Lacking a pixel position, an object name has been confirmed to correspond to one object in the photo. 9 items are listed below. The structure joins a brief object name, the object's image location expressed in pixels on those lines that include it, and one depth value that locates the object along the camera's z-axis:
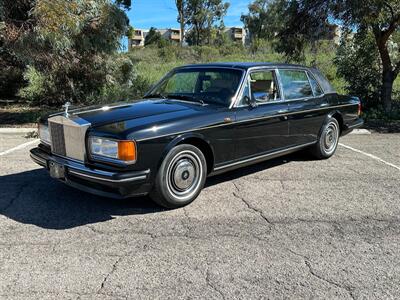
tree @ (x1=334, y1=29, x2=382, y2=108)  12.16
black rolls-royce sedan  4.29
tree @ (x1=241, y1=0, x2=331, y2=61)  11.69
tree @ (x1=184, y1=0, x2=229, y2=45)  57.31
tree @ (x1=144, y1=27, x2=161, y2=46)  68.89
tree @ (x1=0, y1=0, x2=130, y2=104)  9.39
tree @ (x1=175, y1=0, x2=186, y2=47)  51.50
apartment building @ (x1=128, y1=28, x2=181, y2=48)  114.72
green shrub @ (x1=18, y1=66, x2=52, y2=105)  13.48
